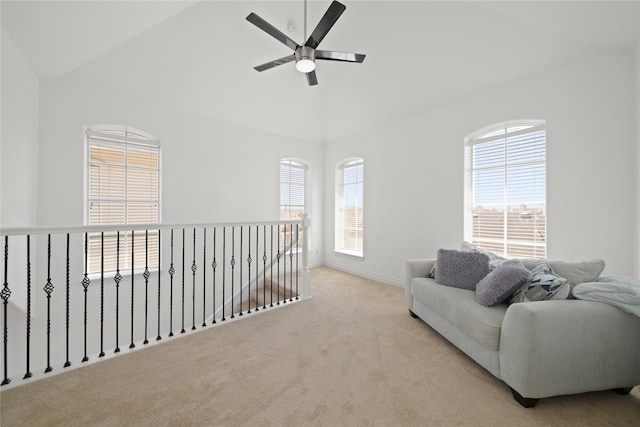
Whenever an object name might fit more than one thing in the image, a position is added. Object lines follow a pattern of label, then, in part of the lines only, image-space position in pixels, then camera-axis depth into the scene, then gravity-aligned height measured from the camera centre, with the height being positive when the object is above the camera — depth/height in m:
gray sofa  1.69 -0.86
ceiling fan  2.18 +1.54
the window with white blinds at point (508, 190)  3.24 +0.31
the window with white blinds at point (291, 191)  5.63 +0.47
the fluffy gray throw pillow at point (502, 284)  2.11 -0.56
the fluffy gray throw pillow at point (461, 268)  2.63 -0.55
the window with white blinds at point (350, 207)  5.51 +0.13
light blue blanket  1.70 -0.52
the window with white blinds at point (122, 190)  3.68 +0.31
